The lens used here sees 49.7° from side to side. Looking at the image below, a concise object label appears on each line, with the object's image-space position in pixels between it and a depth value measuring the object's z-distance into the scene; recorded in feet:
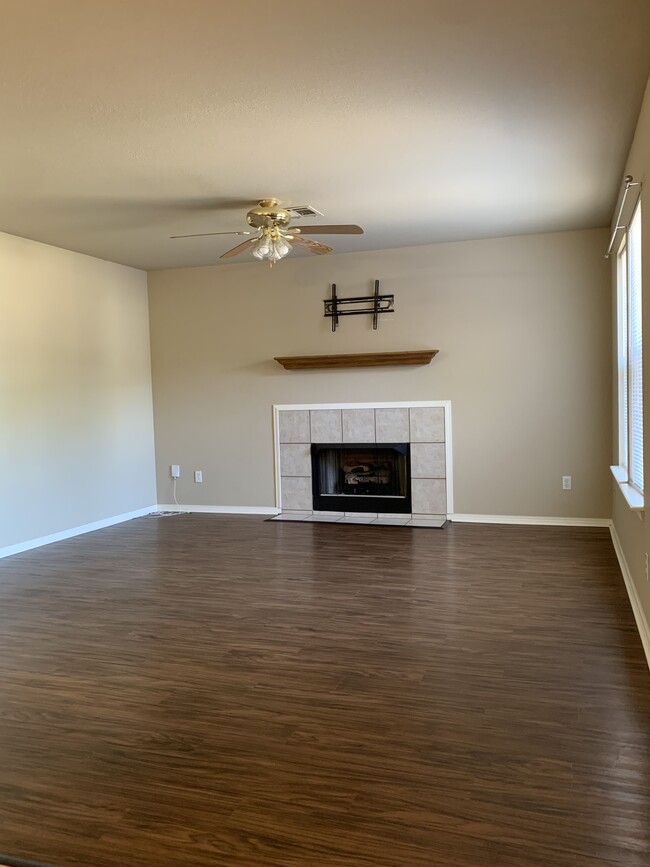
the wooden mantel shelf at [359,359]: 20.91
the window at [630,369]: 13.06
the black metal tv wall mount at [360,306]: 21.67
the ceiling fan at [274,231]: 15.29
